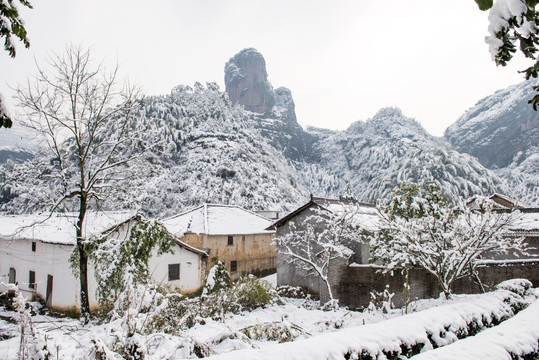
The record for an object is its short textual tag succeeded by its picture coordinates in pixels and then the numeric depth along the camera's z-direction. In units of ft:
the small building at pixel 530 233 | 64.69
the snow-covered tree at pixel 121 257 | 52.65
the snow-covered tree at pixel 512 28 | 5.42
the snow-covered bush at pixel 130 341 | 15.51
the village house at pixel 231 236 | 96.68
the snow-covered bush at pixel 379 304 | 34.27
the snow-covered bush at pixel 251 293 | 60.18
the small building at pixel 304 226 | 65.98
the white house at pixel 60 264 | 61.62
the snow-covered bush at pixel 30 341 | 14.30
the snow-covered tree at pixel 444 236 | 35.58
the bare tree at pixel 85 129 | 44.09
